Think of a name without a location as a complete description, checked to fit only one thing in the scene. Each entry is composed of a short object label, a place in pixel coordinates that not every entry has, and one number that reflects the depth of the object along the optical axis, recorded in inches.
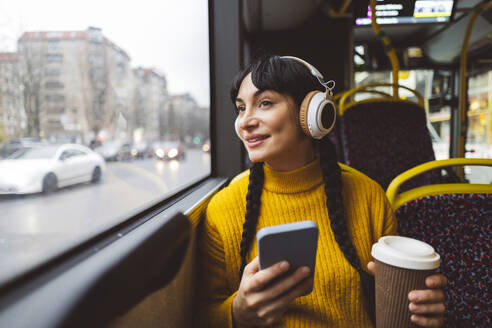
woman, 33.6
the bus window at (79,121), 22.9
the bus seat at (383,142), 85.4
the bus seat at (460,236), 37.3
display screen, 108.6
